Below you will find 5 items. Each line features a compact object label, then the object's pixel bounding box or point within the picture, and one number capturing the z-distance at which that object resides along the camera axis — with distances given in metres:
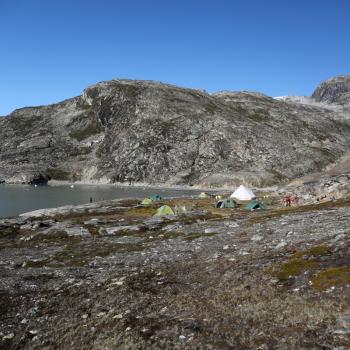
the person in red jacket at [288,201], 69.42
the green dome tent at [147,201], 89.91
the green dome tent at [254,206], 67.62
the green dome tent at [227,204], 75.12
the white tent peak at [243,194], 98.94
